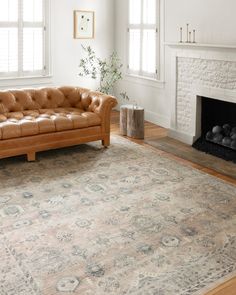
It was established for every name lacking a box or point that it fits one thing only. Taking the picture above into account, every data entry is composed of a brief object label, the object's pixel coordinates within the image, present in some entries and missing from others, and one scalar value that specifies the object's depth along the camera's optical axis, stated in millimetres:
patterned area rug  2398
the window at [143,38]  6141
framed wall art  6766
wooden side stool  5566
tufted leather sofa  4434
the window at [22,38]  6203
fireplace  4777
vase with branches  6992
